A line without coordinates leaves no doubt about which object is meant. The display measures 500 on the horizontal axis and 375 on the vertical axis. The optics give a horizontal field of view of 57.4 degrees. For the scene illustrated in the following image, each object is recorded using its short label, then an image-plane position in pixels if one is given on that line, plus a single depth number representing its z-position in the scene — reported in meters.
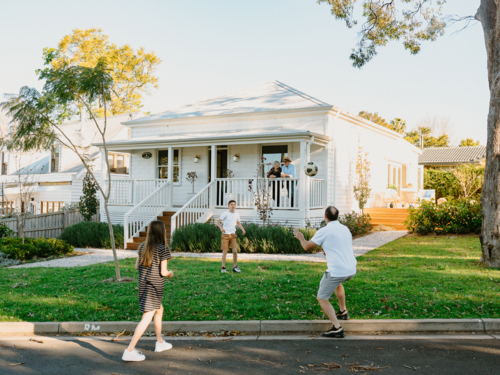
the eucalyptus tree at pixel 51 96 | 8.81
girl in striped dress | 5.04
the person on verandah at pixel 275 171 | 15.30
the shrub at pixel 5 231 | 14.77
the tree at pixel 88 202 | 17.81
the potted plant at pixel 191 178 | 18.09
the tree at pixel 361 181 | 18.59
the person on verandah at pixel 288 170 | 15.05
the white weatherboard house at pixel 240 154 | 15.33
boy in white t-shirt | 9.50
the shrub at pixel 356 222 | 16.22
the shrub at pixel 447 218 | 15.37
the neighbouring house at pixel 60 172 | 23.39
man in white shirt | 5.56
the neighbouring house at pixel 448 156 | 37.09
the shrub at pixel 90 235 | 15.33
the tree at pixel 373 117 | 51.69
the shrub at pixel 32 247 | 12.58
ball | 14.63
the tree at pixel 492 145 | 9.11
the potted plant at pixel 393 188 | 21.60
